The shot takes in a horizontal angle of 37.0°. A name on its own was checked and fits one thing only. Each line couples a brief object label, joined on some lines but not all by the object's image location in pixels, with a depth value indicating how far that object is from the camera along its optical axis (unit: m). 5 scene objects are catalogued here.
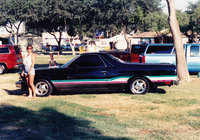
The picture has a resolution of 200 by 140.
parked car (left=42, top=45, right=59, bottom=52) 63.70
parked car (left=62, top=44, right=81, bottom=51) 69.93
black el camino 9.80
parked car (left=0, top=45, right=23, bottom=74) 17.75
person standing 9.52
